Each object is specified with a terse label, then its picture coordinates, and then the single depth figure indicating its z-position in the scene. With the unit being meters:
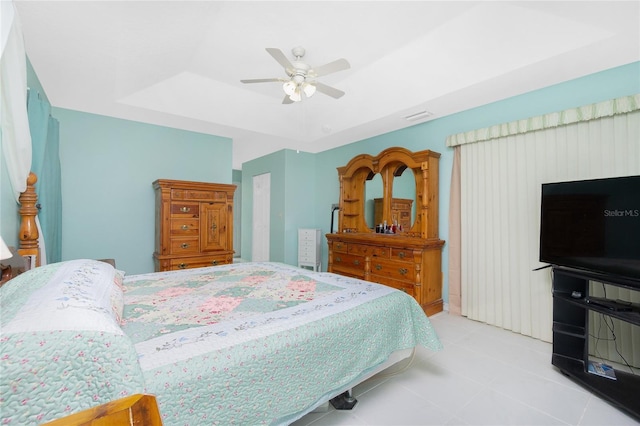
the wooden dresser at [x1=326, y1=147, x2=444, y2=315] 3.27
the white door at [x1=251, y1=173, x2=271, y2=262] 6.01
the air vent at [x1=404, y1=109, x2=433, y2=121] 3.33
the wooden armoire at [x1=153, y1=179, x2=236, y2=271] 3.36
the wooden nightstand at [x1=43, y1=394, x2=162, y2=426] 0.53
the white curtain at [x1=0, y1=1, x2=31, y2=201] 1.47
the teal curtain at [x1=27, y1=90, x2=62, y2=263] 2.15
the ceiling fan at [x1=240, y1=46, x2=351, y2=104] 2.13
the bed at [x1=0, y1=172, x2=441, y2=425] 0.75
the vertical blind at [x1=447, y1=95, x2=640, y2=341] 2.31
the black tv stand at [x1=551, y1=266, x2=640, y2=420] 1.74
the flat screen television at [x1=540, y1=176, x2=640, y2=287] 1.82
